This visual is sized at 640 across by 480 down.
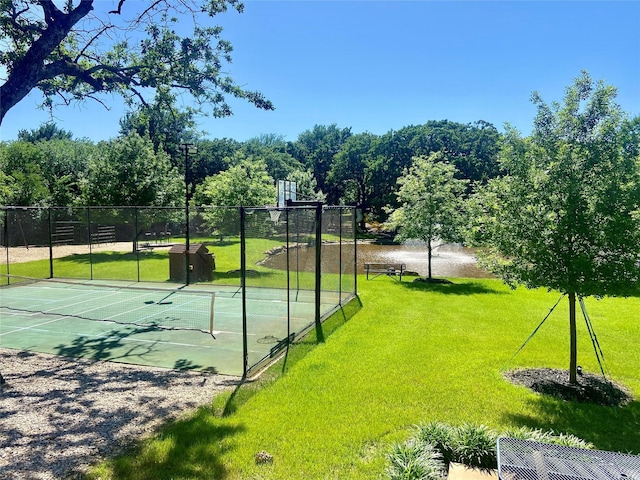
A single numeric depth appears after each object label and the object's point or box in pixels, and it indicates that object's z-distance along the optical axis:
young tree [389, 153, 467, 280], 18.14
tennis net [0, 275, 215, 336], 11.08
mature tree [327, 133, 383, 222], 55.03
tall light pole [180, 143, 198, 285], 16.45
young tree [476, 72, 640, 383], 6.05
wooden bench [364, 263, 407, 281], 19.64
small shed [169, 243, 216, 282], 16.67
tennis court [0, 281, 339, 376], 8.36
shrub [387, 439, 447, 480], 3.94
